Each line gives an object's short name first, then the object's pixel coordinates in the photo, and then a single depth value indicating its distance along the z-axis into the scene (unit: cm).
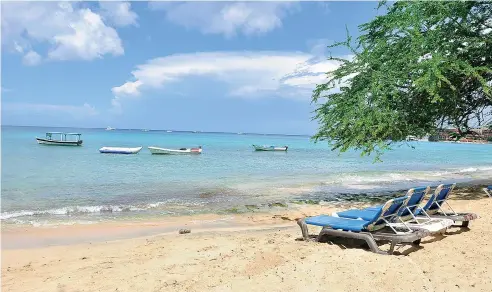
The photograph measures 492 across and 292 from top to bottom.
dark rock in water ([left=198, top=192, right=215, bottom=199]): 1677
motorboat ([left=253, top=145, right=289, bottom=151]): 6084
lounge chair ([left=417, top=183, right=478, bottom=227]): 718
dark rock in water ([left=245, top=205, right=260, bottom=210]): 1359
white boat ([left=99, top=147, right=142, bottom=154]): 4675
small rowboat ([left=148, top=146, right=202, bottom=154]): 4706
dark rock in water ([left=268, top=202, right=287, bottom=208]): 1390
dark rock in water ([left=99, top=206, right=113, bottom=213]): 1334
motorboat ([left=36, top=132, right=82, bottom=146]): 5795
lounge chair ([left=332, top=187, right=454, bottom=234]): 632
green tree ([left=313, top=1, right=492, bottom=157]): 1262
